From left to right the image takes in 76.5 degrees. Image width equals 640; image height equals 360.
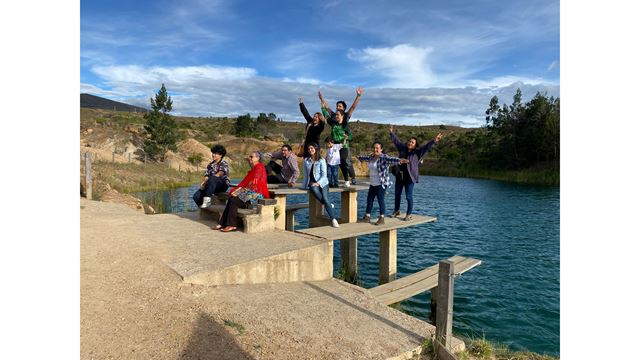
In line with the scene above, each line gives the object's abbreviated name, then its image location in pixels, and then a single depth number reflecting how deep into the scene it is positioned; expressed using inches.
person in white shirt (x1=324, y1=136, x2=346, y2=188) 361.4
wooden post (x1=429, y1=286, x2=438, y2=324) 328.8
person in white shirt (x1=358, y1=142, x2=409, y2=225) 329.4
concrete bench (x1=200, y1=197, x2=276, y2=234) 307.0
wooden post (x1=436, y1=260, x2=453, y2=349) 171.9
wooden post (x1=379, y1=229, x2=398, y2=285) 366.6
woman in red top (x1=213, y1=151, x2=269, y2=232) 312.8
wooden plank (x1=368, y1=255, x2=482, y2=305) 242.8
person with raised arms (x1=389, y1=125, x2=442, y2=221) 339.9
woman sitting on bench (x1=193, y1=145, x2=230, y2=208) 370.6
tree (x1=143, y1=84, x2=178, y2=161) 1498.5
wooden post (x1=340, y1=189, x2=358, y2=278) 372.5
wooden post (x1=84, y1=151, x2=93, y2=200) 541.3
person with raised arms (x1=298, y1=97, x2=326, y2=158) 362.9
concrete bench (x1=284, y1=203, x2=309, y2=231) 490.6
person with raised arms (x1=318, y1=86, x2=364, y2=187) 358.3
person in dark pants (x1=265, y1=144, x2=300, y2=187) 397.7
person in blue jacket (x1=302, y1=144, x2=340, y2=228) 328.5
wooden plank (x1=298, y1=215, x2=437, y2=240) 301.4
